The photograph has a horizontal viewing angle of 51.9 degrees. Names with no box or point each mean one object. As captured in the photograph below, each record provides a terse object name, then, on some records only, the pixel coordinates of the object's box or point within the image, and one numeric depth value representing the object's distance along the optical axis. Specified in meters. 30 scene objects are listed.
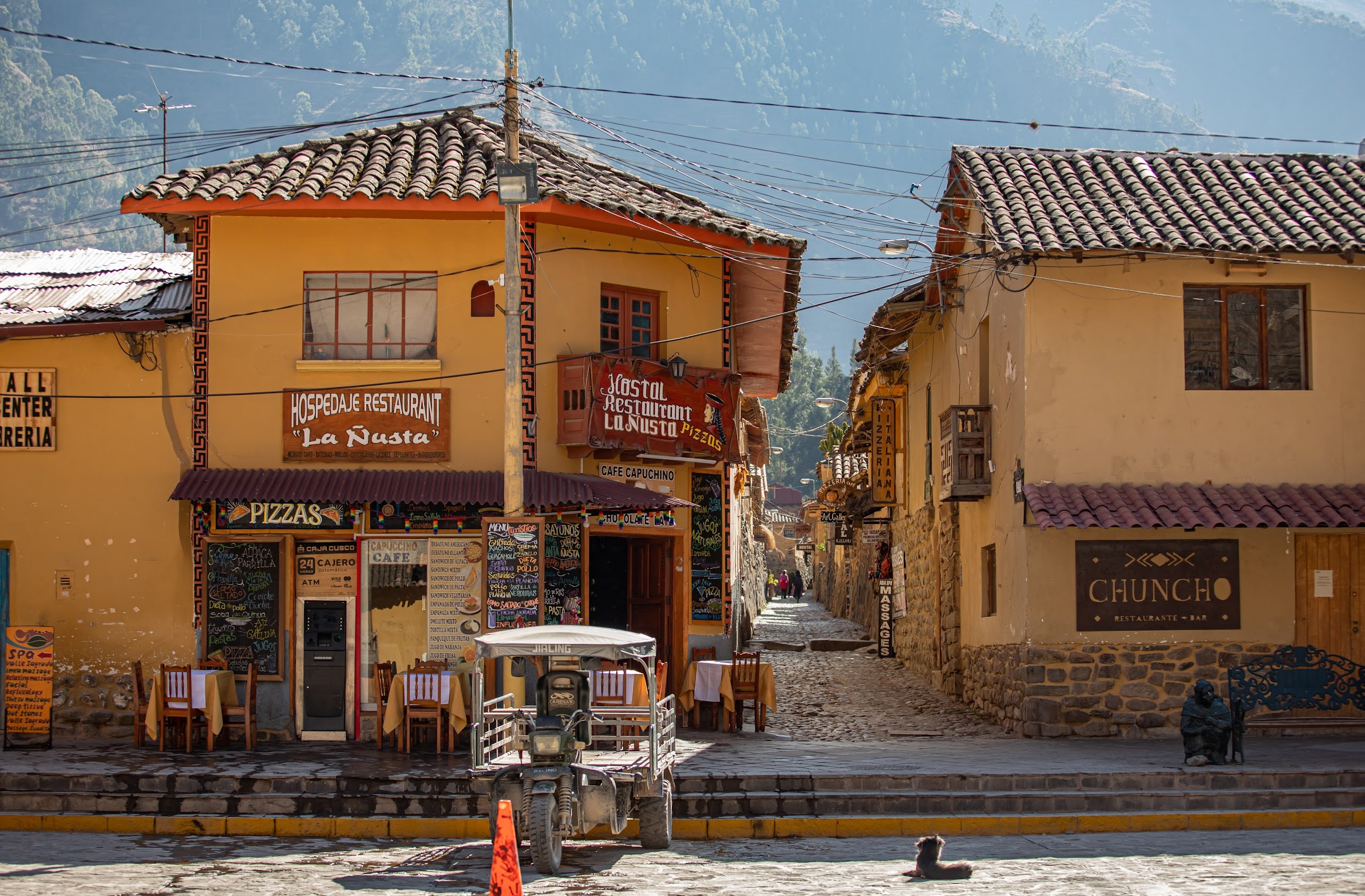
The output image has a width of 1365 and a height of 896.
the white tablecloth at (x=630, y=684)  16.27
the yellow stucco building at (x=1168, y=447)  18.00
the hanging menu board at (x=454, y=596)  17.47
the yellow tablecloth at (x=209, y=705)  15.99
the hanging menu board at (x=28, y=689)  16.00
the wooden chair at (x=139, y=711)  16.34
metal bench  18.11
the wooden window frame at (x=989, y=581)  20.67
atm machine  17.58
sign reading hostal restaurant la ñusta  17.64
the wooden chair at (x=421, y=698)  16.03
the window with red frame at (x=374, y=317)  17.89
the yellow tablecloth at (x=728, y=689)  17.78
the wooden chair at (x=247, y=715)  16.31
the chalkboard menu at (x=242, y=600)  17.50
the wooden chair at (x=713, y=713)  18.22
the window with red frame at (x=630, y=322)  18.86
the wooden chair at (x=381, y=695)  16.25
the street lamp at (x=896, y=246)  18.25
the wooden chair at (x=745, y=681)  17.80
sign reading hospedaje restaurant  17.52
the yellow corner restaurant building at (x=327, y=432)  17.44
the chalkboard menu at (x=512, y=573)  15.51
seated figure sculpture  14.90
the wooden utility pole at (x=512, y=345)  15.20
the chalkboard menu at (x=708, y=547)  19.58
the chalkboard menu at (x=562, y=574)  17.80
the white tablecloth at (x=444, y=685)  16.09
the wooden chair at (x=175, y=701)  15.89
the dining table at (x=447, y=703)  15.98
